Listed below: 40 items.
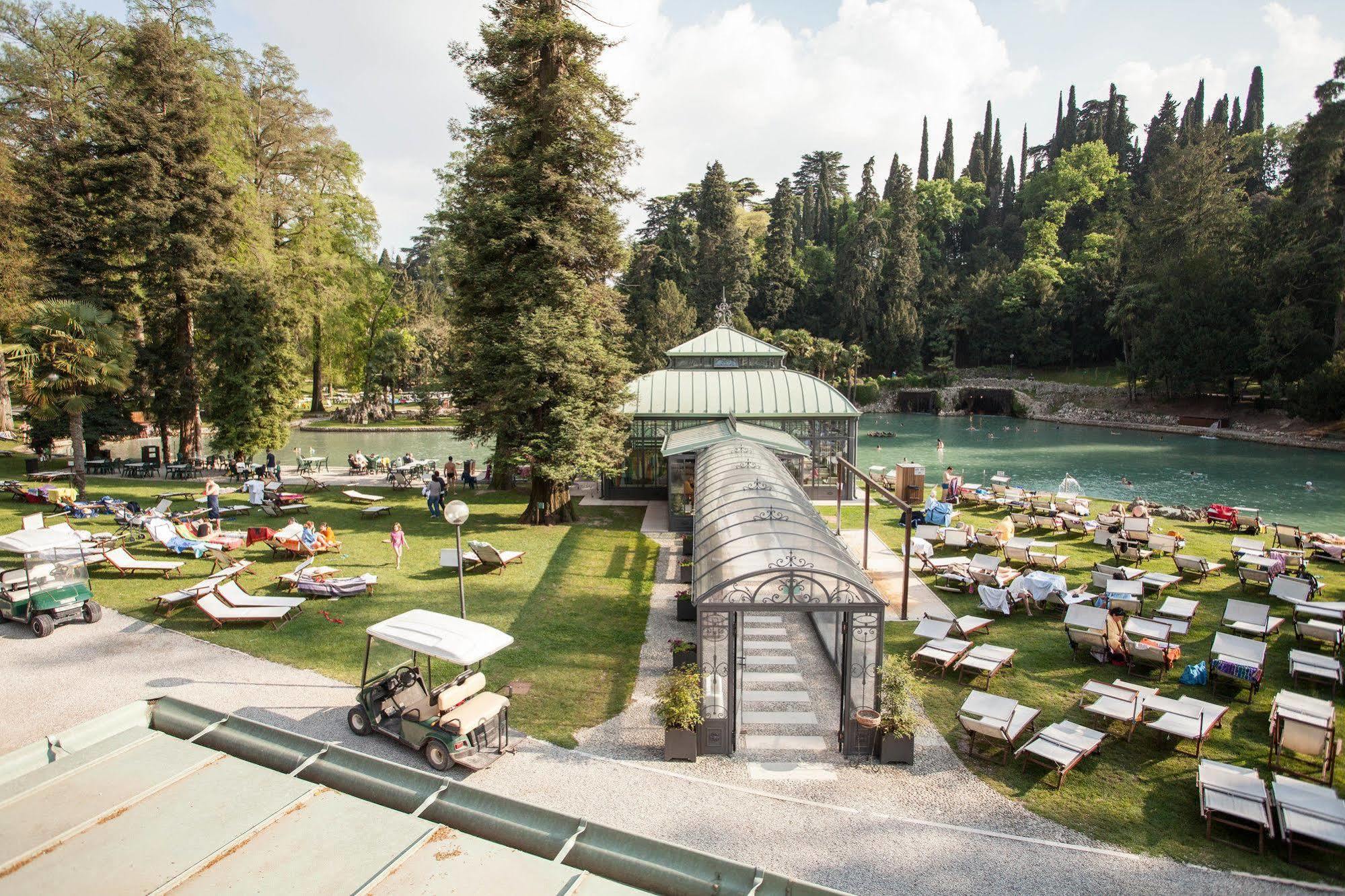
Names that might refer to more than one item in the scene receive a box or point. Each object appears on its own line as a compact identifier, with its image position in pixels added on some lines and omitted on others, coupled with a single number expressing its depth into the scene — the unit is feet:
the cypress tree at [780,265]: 252.21
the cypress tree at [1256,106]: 247.50
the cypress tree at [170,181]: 79.92
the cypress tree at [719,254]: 229.86
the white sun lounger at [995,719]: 27.30
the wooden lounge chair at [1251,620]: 36.50
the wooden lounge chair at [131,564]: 47.21
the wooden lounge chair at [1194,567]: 48.29
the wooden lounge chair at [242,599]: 40.73
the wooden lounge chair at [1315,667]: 31.55
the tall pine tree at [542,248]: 62.69
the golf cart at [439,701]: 26.35
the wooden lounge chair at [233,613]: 39.27
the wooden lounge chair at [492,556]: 50.08
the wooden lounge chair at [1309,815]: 21.15
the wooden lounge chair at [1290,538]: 55.31
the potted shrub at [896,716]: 27.20
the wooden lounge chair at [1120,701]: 28.35
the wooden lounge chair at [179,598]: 41.37
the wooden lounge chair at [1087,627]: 36.35
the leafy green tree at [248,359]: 82.28
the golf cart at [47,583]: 38.42
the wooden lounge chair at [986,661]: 33.37
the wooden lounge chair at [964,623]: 38.60
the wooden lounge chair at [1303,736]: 25.12
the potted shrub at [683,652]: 33.91
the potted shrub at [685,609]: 41.63
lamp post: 33.45
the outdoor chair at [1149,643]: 33.94
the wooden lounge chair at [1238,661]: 31.45
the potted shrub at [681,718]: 27.35
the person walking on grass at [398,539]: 52.24
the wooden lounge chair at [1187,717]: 27.04
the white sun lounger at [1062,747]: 25.77
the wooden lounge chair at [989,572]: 46.16
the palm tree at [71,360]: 73.72
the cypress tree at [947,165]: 305.32
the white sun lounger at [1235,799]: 22.04
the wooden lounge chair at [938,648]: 35.01
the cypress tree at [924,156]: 324.60
